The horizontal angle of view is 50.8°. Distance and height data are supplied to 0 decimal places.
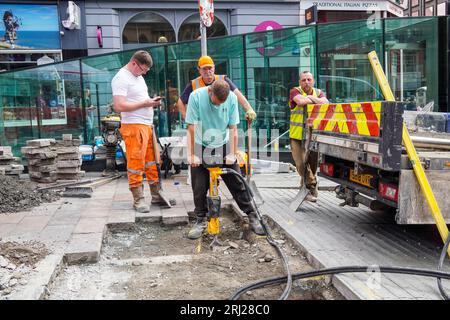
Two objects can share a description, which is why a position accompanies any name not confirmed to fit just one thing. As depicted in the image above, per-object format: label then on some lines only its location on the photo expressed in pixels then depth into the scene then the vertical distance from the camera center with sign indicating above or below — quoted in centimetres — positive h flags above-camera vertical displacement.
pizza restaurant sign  1658 +361
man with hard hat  632 +43
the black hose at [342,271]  377 -137
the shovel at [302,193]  642 -118
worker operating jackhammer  528 -41
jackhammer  498 -97
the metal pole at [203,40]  781 +118
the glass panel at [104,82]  998 +68
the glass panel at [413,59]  1015 +96
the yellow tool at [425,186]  415 -72
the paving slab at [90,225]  529 -126
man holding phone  607 -1
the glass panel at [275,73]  1012 +76
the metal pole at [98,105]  999 +22
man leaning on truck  663 -32
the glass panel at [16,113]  999 +12
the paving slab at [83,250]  452 -129
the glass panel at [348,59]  1011 +101
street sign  744 +156
